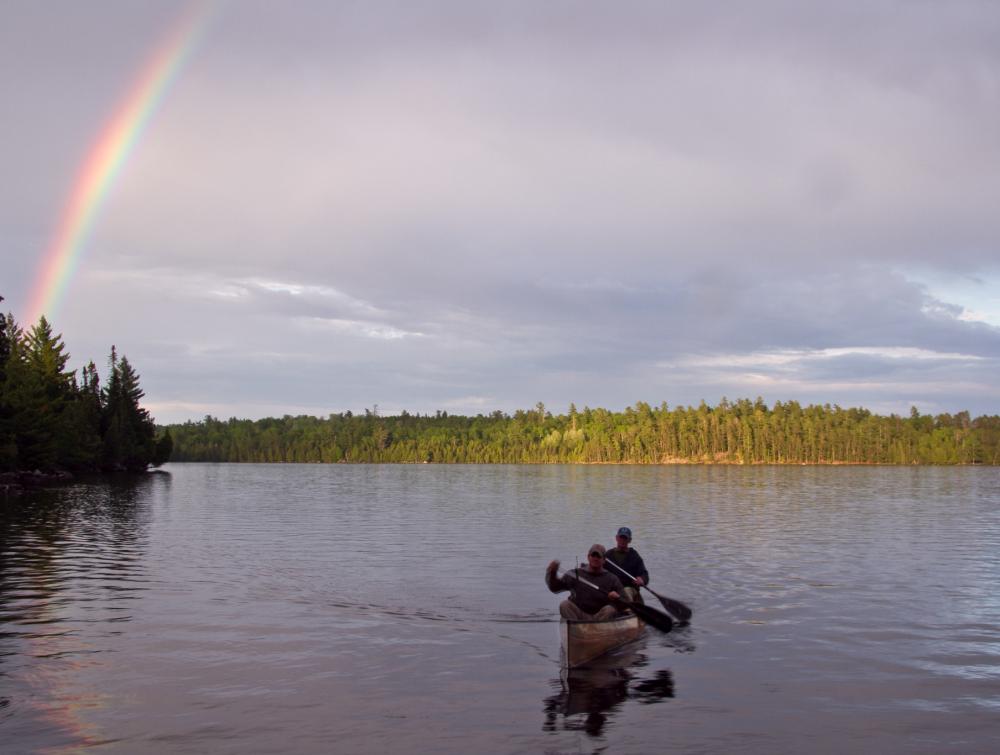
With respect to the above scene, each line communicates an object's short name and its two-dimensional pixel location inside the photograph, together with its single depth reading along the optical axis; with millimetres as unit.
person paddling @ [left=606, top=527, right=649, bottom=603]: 27141
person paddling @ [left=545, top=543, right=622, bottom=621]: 22938
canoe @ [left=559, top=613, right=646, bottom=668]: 21281
